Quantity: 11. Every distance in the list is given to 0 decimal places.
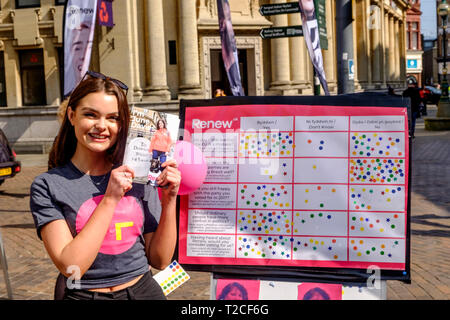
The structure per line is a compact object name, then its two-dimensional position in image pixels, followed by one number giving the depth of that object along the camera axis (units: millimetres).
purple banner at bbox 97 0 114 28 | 19002
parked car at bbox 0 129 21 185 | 11555
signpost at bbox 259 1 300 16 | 10016
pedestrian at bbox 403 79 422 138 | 20391
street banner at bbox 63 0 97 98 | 11906
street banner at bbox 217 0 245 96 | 11598
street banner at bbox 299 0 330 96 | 8953
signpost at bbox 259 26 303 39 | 10758
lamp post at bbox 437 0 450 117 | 23922
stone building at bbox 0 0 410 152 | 20812
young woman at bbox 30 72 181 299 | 2111
